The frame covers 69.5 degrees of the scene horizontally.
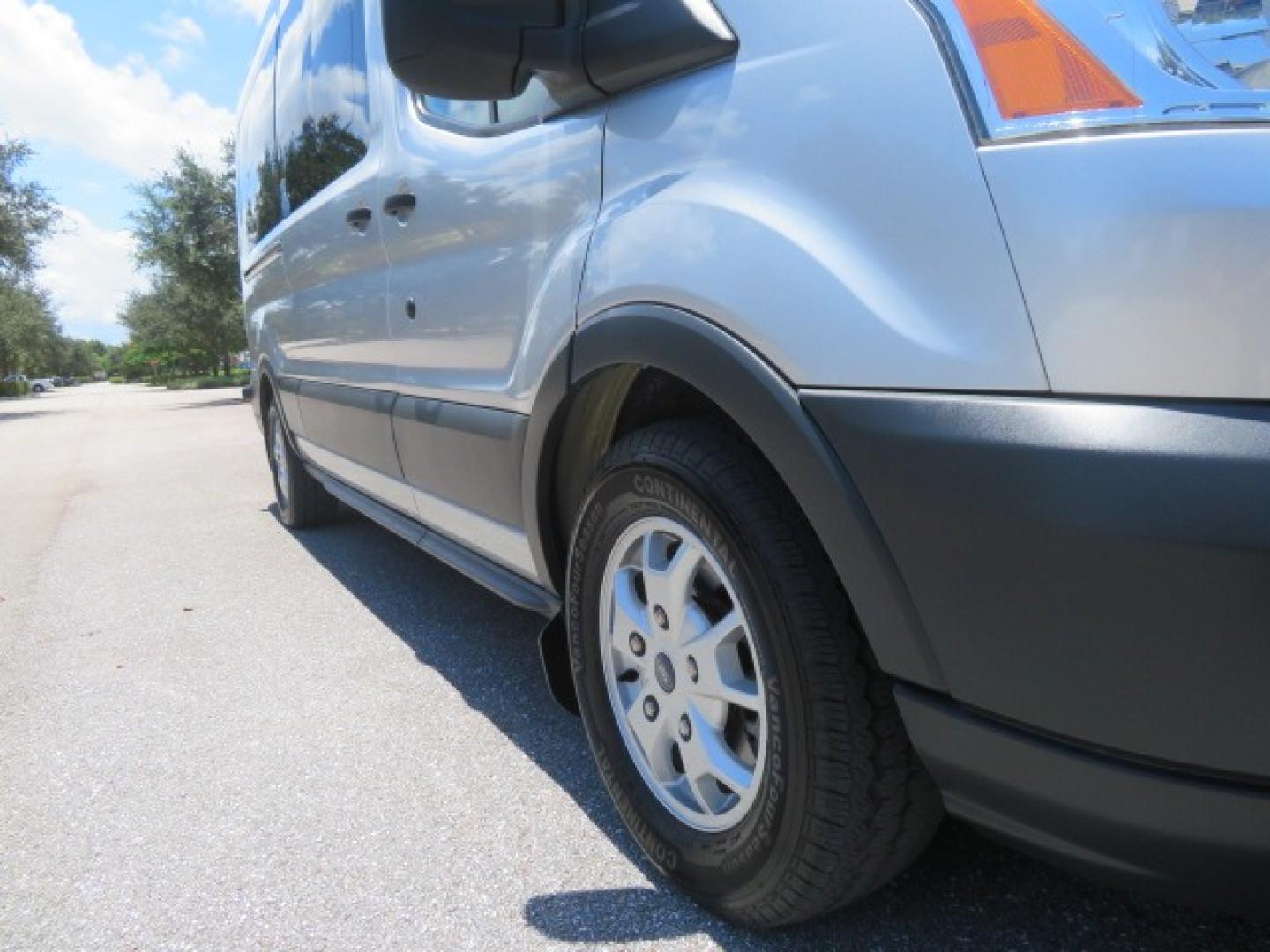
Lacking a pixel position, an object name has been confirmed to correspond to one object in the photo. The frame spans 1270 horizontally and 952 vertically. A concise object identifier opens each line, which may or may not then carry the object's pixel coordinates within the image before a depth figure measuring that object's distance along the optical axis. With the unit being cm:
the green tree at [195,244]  2448
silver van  91
